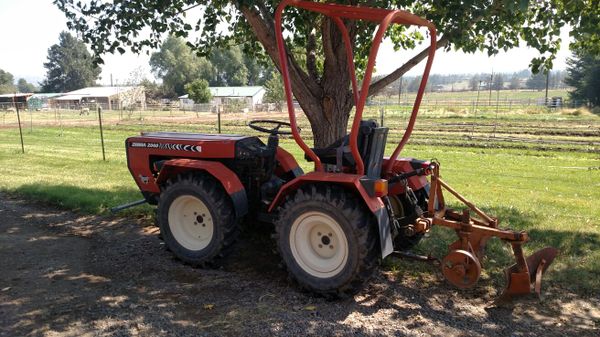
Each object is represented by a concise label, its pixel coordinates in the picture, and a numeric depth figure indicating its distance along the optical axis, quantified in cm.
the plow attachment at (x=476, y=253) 399
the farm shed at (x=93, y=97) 8031
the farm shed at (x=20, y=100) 6925
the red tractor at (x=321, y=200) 403
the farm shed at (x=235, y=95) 7236
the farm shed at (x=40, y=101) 7919
